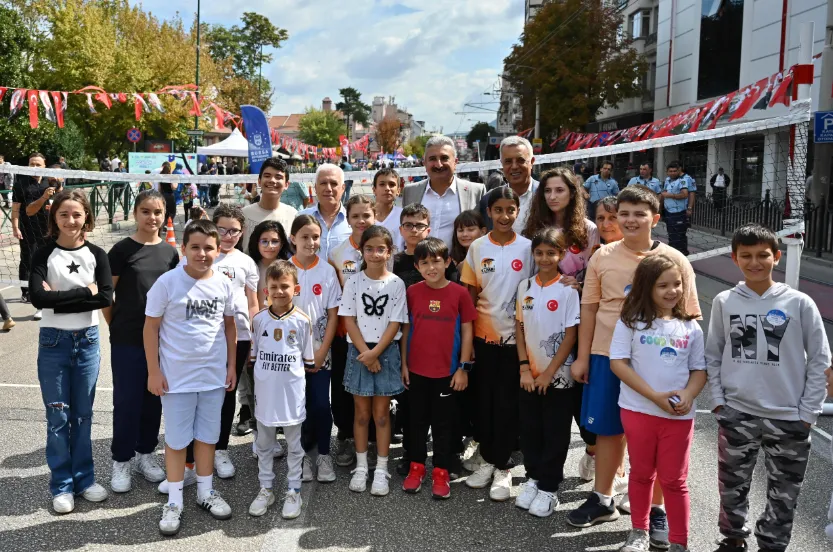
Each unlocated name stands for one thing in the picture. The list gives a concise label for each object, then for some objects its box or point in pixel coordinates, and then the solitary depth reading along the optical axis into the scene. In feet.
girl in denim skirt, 14.40
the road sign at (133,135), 86.84
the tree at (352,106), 484.74
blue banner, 39.70
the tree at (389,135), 411.54
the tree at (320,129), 344.69
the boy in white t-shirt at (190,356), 13.07
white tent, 88.02
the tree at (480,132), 327.84
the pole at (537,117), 116.55
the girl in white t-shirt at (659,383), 11.41
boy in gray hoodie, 11.07
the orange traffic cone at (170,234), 40.45
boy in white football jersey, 13.58
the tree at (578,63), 110.01
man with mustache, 16.81
